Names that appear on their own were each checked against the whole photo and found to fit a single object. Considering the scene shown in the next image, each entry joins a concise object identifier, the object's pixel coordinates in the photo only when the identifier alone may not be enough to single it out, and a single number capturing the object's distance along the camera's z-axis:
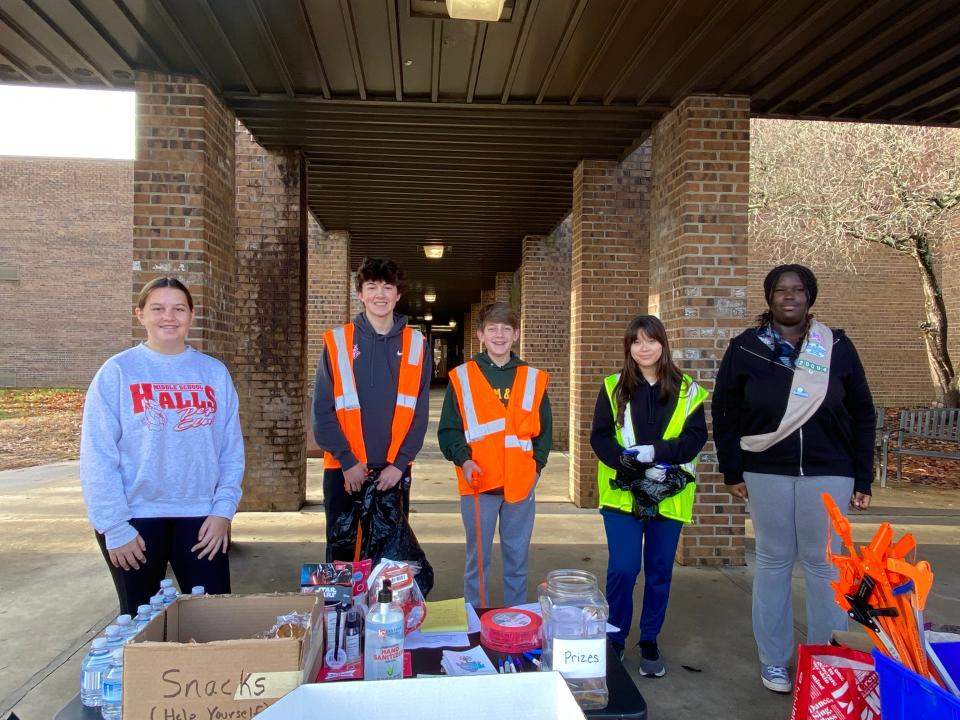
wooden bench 8.53
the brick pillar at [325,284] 9.83
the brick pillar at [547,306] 10.20
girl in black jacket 2.96
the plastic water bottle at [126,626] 1.72
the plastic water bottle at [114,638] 1.67
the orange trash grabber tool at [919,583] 1.66
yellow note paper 2.13
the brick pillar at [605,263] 6.72
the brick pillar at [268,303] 6.38
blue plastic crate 1.44
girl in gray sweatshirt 2.36
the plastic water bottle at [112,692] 1.57
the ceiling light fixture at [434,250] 11.18
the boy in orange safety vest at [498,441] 3.41
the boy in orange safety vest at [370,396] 3.19
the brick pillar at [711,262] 4.87
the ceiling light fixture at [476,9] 3.49
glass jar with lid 1.73
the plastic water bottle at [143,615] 1.79
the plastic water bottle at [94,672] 1.60
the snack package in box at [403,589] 2.00
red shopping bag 1.92
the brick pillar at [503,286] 14.06
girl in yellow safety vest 3.17
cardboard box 1.44
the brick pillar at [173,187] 4.58
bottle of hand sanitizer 1.70
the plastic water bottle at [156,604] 1.79
